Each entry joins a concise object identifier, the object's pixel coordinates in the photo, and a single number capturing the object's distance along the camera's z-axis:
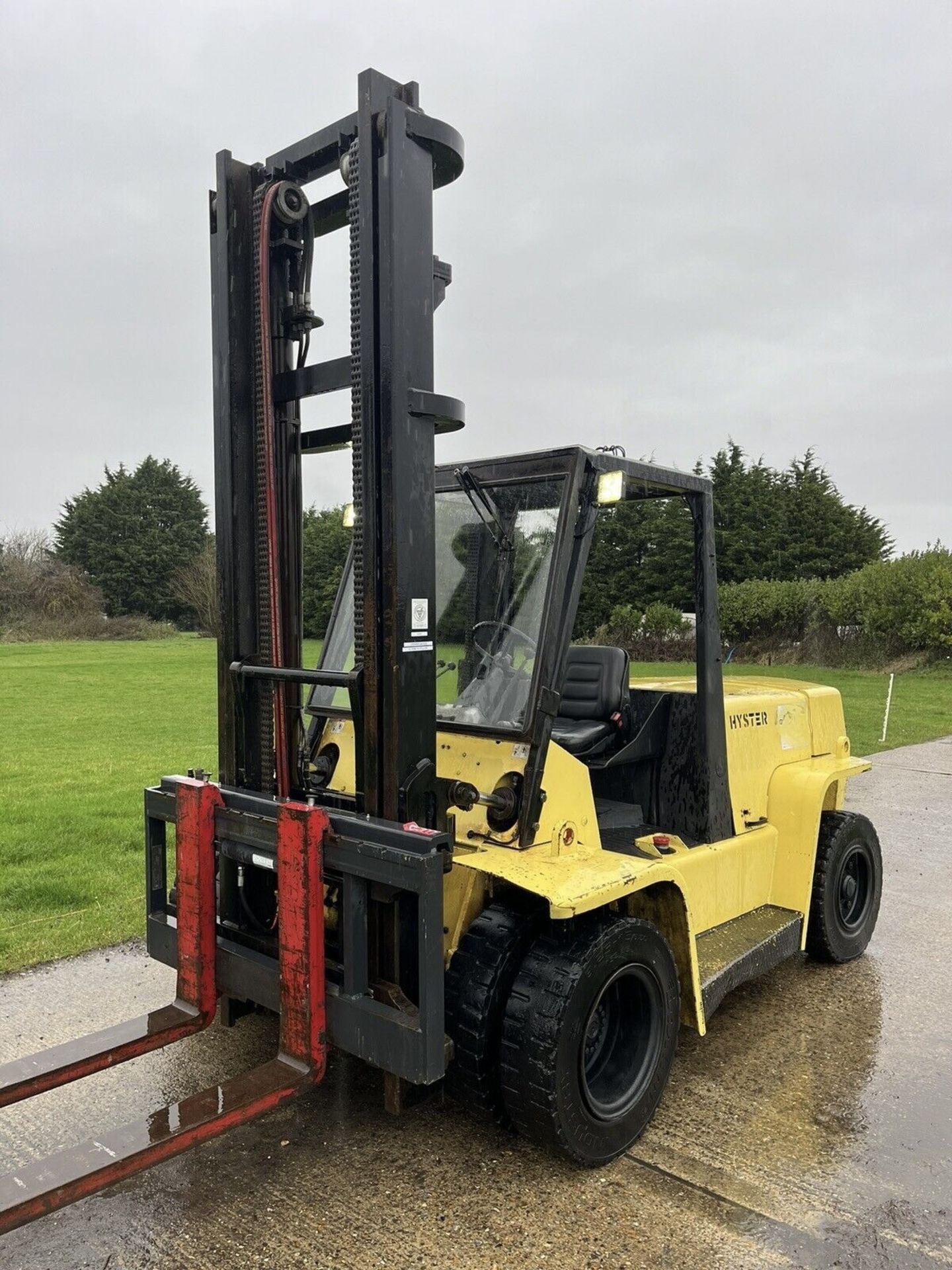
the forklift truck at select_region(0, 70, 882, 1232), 3.05
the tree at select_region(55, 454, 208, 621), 50.28
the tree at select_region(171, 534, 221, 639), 44.38
